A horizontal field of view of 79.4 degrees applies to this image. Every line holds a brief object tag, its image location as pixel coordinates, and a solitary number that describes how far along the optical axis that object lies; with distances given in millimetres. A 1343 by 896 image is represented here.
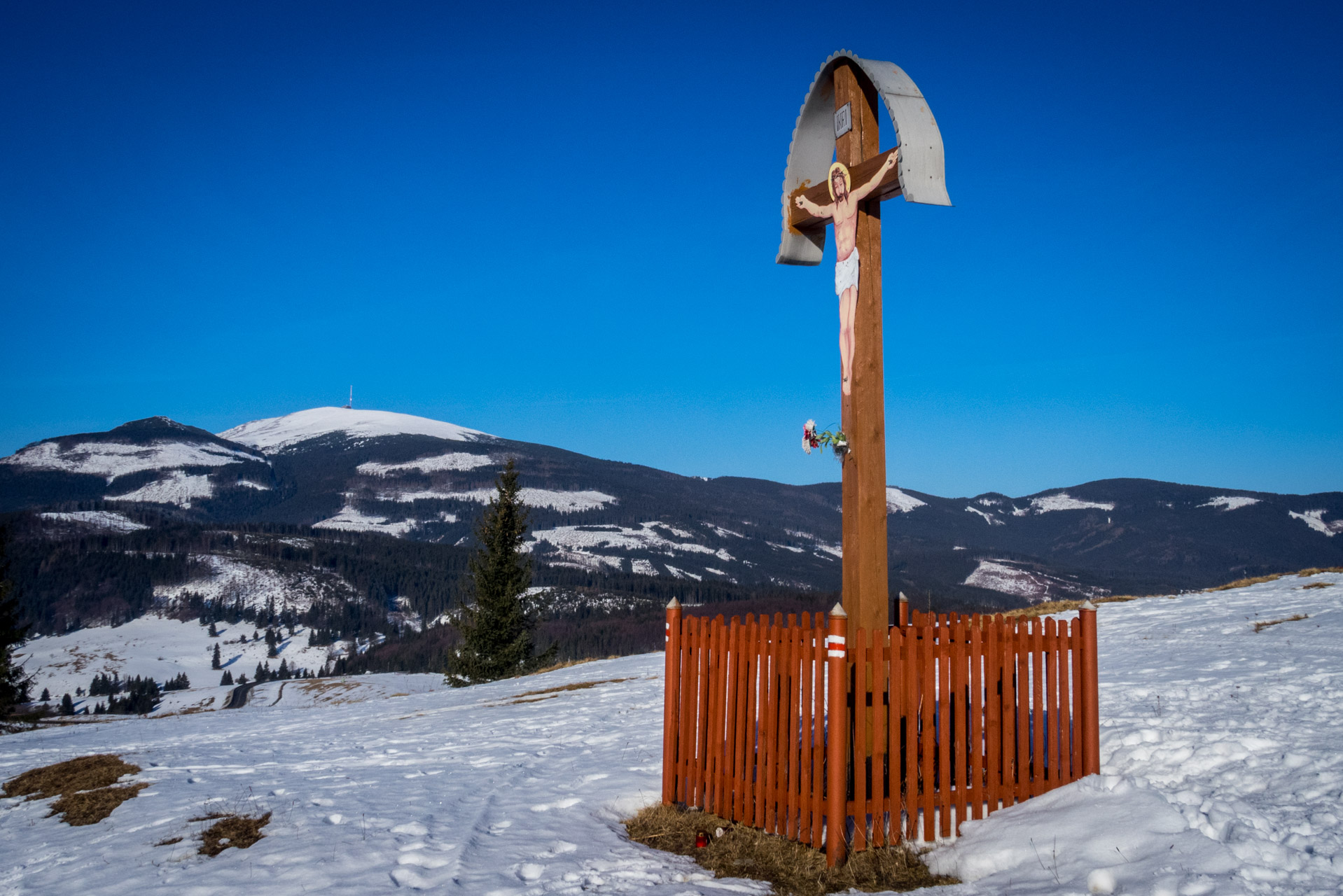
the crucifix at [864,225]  6828
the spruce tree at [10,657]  34438
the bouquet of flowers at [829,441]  7137
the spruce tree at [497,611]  36000
